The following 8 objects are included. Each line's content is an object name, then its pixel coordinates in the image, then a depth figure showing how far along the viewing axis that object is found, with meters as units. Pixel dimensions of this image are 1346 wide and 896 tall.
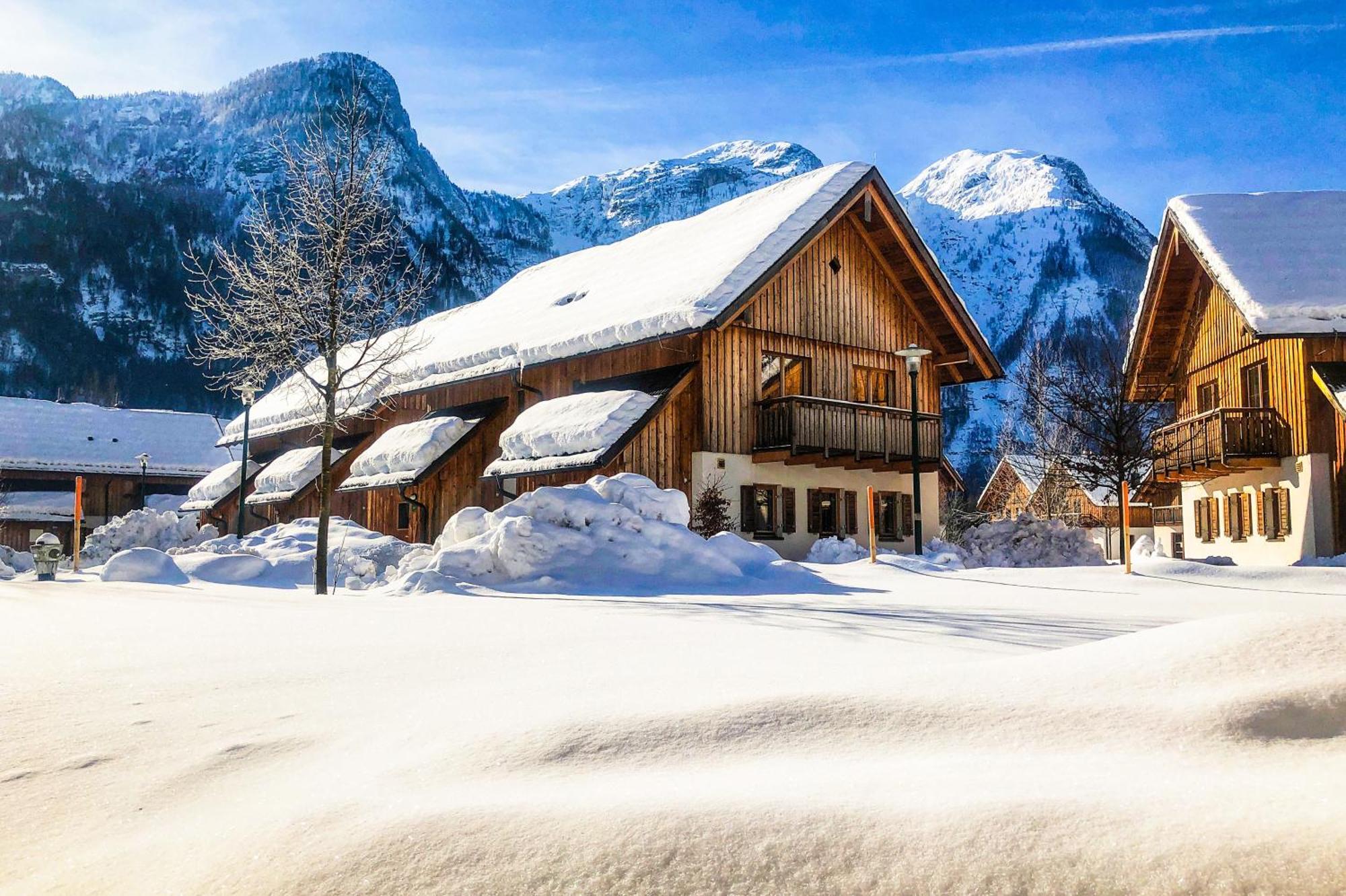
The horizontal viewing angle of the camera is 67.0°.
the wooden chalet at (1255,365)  21.41
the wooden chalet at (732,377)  20.48
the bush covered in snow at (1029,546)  23.44
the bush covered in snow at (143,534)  24.06
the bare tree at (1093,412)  28.98
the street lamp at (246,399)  21.97
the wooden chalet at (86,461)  47.47
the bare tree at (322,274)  15.30
